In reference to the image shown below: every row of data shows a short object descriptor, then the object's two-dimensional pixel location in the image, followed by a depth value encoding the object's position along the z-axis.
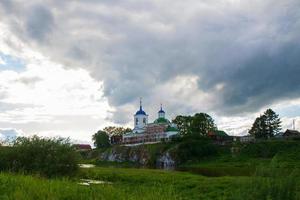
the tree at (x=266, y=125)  84.72
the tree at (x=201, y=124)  92.65
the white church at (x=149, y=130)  96.81
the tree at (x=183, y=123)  95.23
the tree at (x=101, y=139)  110.39
